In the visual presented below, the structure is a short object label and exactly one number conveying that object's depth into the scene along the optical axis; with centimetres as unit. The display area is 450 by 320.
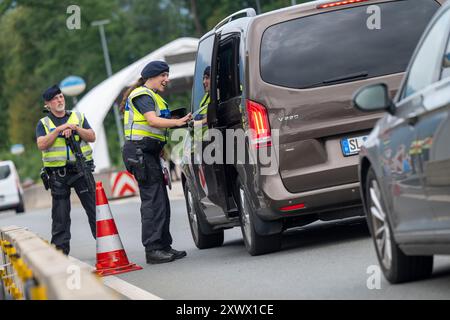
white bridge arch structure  3931
